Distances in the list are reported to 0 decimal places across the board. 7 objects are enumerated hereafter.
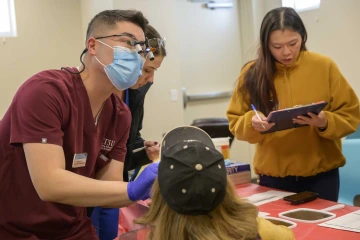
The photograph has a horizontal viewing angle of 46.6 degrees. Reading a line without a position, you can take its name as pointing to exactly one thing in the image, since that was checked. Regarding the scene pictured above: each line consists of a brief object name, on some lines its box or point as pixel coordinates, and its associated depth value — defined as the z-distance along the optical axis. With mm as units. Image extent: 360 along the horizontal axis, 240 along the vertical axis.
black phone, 1785
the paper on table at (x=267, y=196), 1877
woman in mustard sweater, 2010
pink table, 1421
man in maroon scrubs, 1198
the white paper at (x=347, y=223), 1463
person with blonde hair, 970
